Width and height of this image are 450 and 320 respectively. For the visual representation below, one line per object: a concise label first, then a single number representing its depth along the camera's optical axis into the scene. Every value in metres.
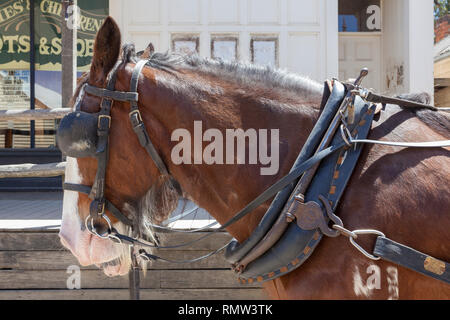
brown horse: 1.40
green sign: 7.71
